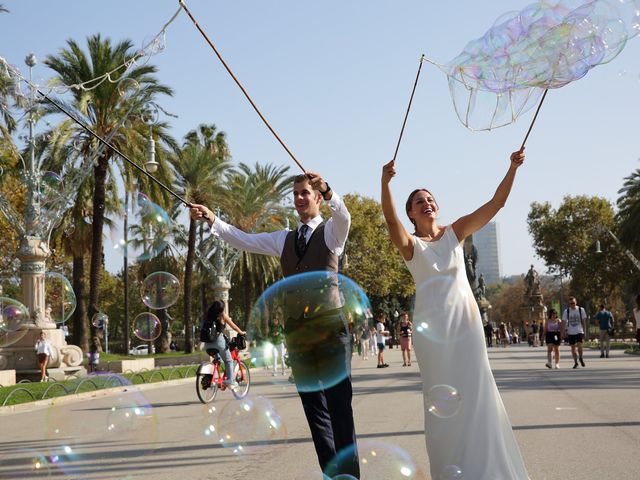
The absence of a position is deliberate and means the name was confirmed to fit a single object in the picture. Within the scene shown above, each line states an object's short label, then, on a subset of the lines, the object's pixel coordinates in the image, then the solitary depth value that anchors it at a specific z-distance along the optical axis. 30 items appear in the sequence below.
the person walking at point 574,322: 21.17
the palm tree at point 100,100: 27.42
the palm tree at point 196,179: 39.81
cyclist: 14.49
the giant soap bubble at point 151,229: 9.55
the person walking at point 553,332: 21.17
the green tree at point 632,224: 43.66
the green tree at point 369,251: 66.69
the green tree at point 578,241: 68.25
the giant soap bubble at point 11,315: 17.12
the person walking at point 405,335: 26.45
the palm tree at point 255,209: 43.03
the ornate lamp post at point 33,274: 24.58
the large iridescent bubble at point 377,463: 5.12
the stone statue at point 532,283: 73.81
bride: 4.79
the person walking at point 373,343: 31.77
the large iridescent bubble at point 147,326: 16.58
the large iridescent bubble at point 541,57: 5.95
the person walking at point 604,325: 26.66
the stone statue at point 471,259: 61.34
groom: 5.08
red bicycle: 14.56
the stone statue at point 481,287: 67.00
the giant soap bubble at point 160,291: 14.45
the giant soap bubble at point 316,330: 5.01
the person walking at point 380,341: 26.99
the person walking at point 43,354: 23.23
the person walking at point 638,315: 19.98
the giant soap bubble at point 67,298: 19.31
